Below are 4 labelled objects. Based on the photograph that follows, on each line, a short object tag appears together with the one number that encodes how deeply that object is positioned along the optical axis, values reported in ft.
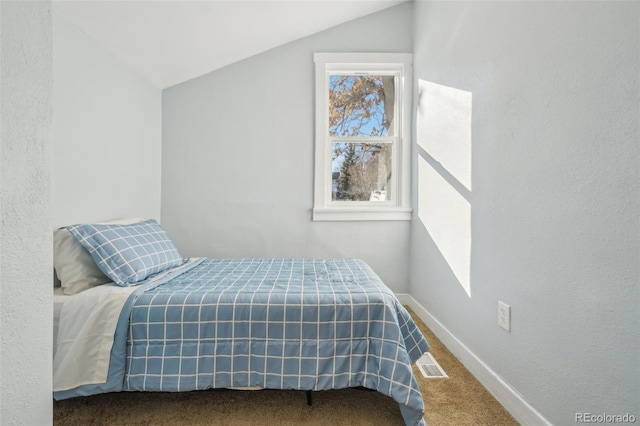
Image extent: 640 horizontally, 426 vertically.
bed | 4.64
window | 9.89
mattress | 4.78
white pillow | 5.38
